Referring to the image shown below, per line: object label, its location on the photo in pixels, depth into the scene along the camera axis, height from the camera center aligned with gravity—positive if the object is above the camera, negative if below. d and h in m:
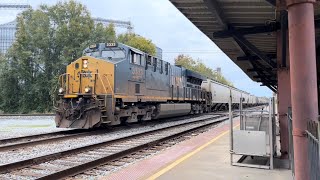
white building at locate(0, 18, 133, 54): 82.69 +17.85
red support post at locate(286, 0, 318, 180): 3.23 +0.38
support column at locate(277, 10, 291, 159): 6.66 +0.18
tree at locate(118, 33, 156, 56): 48.69 +9.09
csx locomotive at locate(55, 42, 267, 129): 13.94 +0.76
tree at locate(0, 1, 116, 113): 39.22 +6.34
